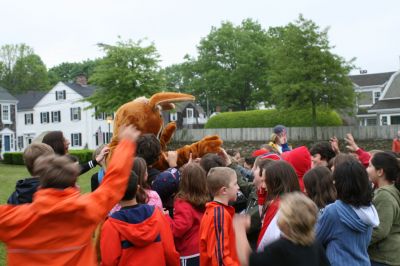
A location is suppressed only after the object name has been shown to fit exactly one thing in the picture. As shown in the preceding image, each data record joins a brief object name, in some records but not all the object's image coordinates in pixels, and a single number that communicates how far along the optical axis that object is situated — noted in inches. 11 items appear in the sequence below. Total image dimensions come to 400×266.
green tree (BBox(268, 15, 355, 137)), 1440.7
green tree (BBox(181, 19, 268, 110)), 2343.8
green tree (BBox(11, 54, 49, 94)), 3459.6
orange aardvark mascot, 256.5
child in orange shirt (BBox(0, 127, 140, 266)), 121.4
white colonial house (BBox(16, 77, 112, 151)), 2190.0
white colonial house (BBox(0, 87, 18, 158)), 2128.4
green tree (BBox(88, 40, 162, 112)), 1555.1
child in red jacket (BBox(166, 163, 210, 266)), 191.0
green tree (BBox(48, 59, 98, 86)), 3900.1
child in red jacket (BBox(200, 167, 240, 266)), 162.2
